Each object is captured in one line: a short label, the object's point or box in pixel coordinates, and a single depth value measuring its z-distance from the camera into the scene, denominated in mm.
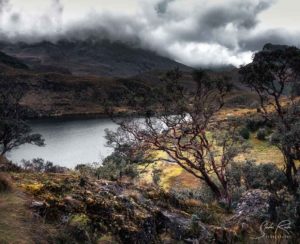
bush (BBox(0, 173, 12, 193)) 8945
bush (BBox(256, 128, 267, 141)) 63947
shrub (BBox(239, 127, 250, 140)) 64588
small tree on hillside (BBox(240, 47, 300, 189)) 36584
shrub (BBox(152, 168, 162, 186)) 40988
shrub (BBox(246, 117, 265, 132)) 71062
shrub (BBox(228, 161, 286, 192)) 31692
